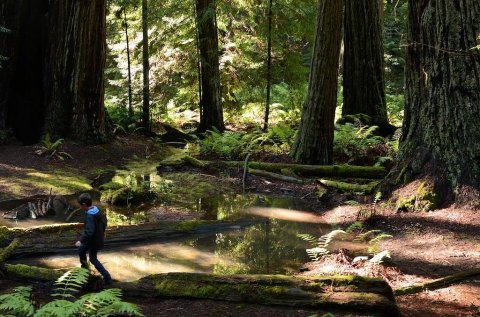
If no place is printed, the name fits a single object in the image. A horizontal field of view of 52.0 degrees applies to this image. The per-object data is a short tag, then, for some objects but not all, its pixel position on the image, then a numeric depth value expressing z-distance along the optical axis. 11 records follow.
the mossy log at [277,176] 11.27
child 5.73
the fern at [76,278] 4.71
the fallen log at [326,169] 11.20
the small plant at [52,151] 13.20
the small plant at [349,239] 6.60
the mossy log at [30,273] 5.56
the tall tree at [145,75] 18.28
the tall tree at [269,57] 17.30
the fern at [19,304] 4.14
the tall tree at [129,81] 19.53
